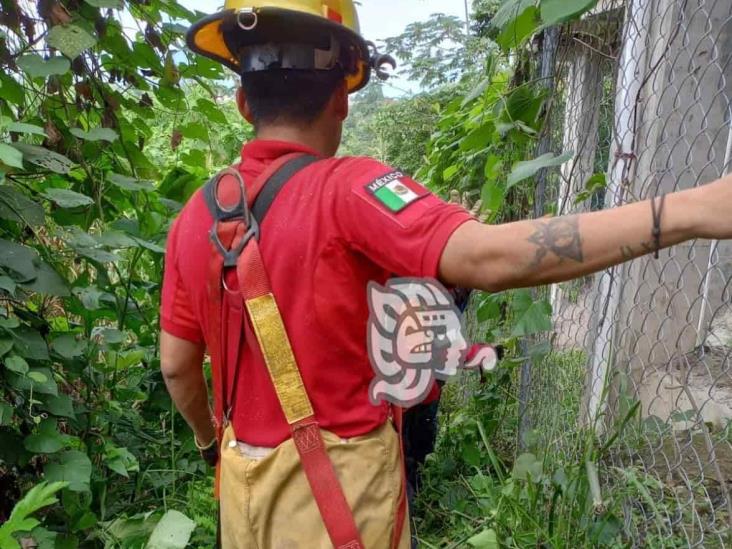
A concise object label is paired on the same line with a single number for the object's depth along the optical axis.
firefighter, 1.14
